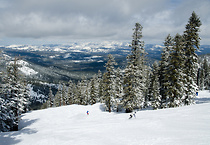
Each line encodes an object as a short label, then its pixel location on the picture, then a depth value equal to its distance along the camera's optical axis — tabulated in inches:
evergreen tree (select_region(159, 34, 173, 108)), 1022.1
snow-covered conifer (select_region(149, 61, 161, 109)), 1077.1
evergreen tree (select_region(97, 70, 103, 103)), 1900.2
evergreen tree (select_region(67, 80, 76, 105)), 2561.5
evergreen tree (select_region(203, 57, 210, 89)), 2481.5
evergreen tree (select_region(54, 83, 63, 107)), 2594.0
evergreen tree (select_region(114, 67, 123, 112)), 1384.4
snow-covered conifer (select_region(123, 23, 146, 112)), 1015.6
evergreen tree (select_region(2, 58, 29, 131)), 925.2
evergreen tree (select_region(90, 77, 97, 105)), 1881.4
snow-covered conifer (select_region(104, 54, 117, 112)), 1232.8
